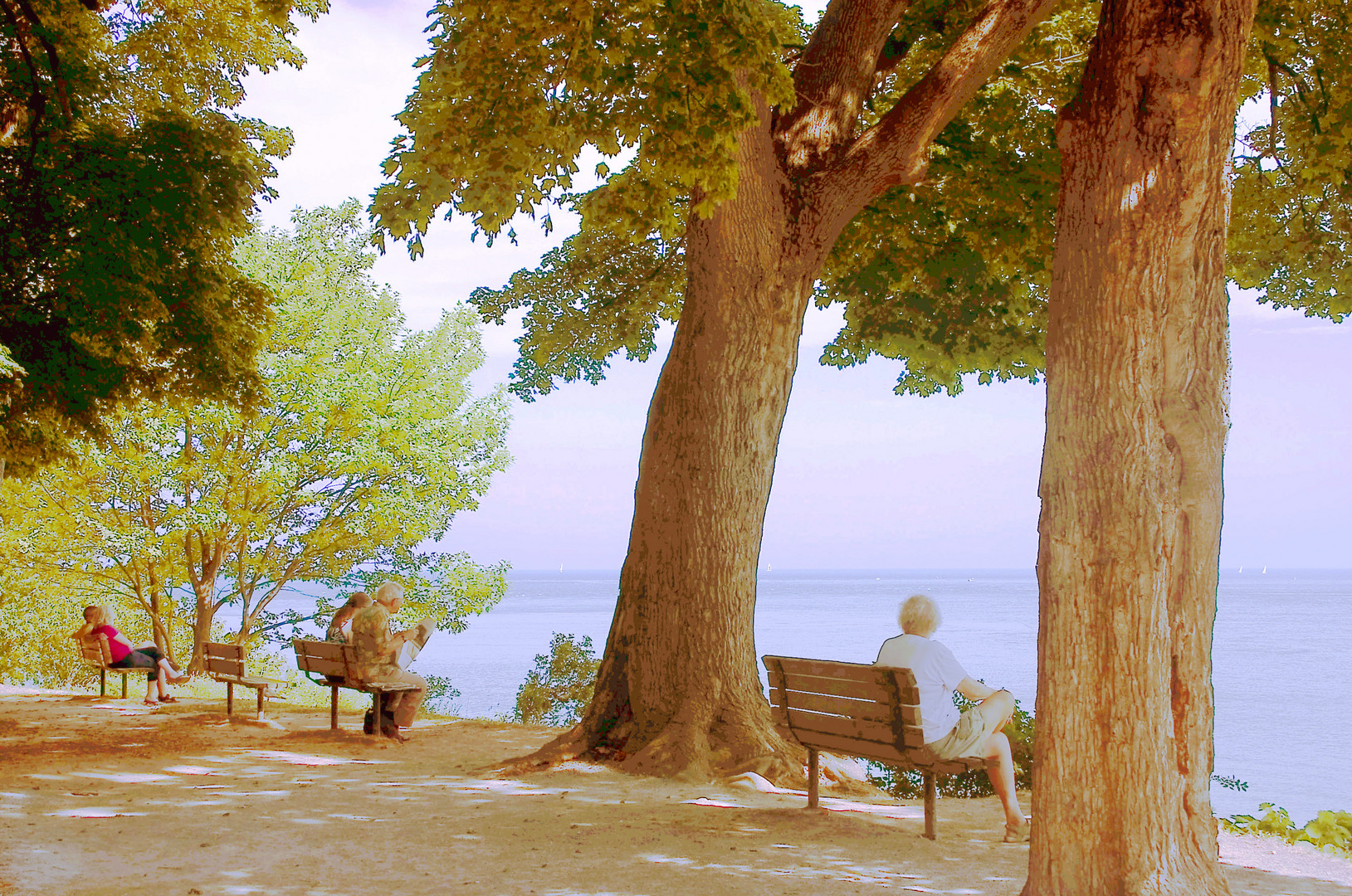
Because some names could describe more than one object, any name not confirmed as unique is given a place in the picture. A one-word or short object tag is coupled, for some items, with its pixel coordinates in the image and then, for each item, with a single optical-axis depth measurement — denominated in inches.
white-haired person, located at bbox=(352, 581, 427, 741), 407.2
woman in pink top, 536.1
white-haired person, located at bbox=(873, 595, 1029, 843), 250.5
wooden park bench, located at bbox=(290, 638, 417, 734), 403.5
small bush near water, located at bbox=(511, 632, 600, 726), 560.7
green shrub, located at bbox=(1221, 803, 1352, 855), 273.1
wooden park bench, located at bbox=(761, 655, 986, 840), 250.4
